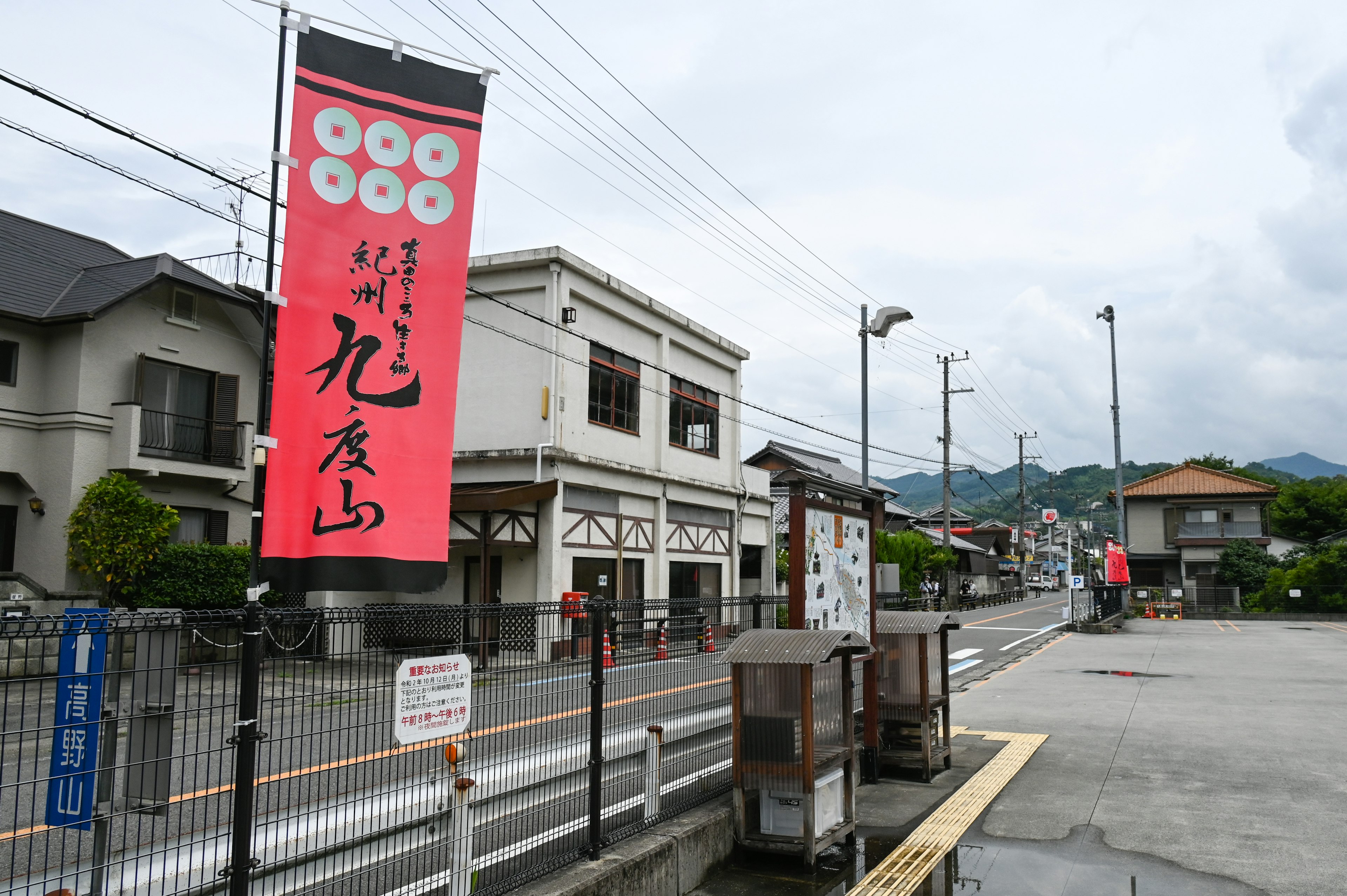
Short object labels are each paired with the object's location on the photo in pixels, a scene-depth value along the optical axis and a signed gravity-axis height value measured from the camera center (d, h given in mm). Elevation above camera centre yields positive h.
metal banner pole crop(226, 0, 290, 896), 3578 -799
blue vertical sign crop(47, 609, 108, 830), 3123 -631
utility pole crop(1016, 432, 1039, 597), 71688 -291
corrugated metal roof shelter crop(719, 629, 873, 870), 6414 -1349
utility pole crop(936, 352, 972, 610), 47156 +6404
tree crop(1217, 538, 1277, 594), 52531 -505
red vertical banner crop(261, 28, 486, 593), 4863 +1251
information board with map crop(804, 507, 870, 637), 7582 -155
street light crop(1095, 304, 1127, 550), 42750 +4913
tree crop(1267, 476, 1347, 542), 61375 +3109
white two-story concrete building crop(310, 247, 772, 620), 21703 +2760
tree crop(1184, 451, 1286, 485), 82806 +8844
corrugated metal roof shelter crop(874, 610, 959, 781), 9336 -1388
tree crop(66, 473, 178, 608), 19438 +280
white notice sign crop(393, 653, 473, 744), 4289 -701
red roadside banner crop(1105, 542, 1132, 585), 41594 -421
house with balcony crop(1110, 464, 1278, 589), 58312 +2252
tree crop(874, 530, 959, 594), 38562 +2
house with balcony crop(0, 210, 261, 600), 20391 +3664
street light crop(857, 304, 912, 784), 9047 +1558
